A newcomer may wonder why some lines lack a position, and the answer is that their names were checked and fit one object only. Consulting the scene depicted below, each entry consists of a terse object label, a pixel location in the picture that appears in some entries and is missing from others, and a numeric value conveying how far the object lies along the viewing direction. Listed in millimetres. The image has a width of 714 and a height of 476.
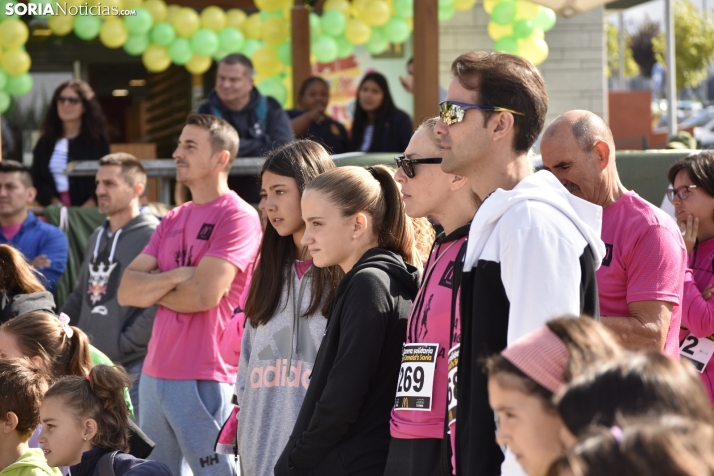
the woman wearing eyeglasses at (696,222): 8367
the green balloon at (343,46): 21156
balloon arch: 18578
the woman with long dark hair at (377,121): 15867
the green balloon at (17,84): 18703
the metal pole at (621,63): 72937
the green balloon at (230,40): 19719
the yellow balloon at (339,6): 20719
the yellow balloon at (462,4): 20062
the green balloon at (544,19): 19687
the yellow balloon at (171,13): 19623
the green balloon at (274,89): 20125
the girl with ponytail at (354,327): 6242
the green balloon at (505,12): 19547
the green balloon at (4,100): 18516
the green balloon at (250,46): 20328
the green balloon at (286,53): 20672
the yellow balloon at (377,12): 19953
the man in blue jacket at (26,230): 13305
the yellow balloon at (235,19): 20250
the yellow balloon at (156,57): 19547
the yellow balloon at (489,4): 20172
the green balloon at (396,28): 20400
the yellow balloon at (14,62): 18469
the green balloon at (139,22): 18734
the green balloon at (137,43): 19219
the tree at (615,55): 76437
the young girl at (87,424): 7121
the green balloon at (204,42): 19344
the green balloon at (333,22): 20609
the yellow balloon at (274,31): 20109
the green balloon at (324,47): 20750
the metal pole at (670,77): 30125
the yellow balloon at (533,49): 19703
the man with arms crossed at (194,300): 9758
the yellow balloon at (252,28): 20312
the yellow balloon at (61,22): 18500
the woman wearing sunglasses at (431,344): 5625
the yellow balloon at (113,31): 18734
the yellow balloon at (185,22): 19422
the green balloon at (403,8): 20281
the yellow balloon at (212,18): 19781
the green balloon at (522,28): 19625
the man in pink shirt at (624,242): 6676
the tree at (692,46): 64075
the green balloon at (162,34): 19281
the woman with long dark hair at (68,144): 15961
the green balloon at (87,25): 18641
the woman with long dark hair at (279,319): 7492
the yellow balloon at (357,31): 20359
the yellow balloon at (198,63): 19797
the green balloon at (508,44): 19625
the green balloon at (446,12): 20062
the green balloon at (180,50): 19547
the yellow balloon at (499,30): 19812
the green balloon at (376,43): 20777
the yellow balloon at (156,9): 19219
